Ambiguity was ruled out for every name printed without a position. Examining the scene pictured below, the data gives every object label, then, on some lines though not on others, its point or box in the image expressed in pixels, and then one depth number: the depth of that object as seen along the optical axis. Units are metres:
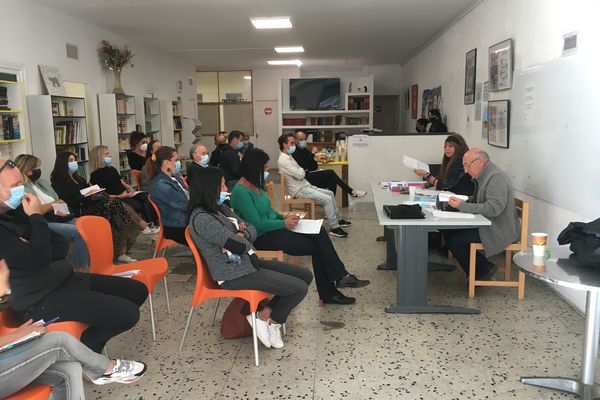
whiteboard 3.38
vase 8.14
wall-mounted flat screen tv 11.93
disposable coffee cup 2.40
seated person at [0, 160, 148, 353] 2.20
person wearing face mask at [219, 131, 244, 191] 6.47
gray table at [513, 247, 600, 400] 2.12
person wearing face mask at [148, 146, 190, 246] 4.12
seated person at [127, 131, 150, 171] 7.04
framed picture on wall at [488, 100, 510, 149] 5.04
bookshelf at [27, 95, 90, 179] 5.97
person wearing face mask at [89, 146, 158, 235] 5.46
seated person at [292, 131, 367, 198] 7.31
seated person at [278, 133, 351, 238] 5.95
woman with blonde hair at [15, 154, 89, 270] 4.17
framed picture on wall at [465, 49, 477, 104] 6.39
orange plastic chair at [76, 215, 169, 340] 3.01
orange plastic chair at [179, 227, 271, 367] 2.82
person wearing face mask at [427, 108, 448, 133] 7.90
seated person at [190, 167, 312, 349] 2.77
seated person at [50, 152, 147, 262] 4.78
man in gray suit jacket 3.68
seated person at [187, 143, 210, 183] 5.29
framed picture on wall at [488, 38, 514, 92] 4.98
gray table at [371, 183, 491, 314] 3.44
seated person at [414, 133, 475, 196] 4.79
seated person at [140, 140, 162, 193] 5.71
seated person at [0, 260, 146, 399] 1.79
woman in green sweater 3.49
